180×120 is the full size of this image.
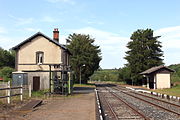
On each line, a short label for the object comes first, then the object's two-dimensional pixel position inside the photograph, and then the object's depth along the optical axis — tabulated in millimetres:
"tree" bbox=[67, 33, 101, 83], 58719
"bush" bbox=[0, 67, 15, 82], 50031
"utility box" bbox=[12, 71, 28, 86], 27828
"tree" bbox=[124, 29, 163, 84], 60625
